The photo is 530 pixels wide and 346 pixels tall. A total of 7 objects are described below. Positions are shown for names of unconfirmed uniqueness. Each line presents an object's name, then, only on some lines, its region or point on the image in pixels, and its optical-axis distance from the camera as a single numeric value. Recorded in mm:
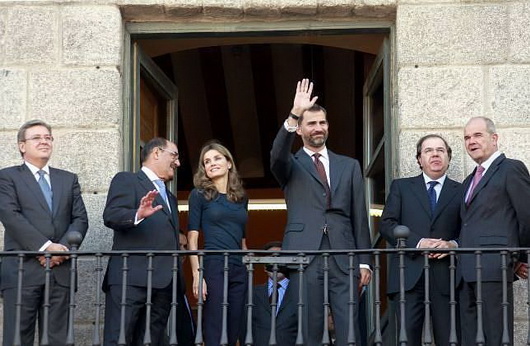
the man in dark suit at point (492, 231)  13467
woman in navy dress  14184
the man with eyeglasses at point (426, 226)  13986
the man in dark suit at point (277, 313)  13838
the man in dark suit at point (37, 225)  13739
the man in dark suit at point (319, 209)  13628
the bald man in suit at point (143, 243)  13825
